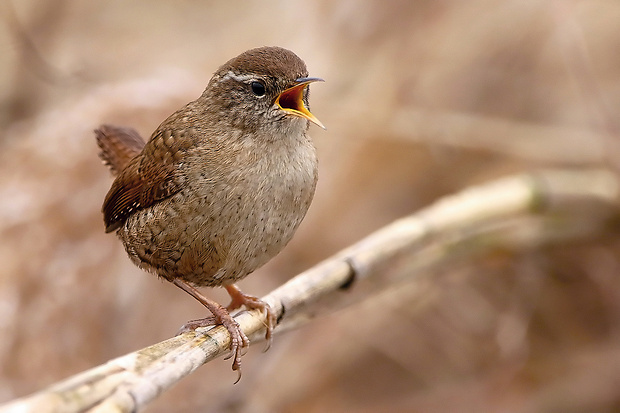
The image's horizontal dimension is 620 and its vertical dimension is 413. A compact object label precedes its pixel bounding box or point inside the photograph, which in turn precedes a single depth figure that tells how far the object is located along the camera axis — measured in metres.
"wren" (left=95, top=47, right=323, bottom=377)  2.30
